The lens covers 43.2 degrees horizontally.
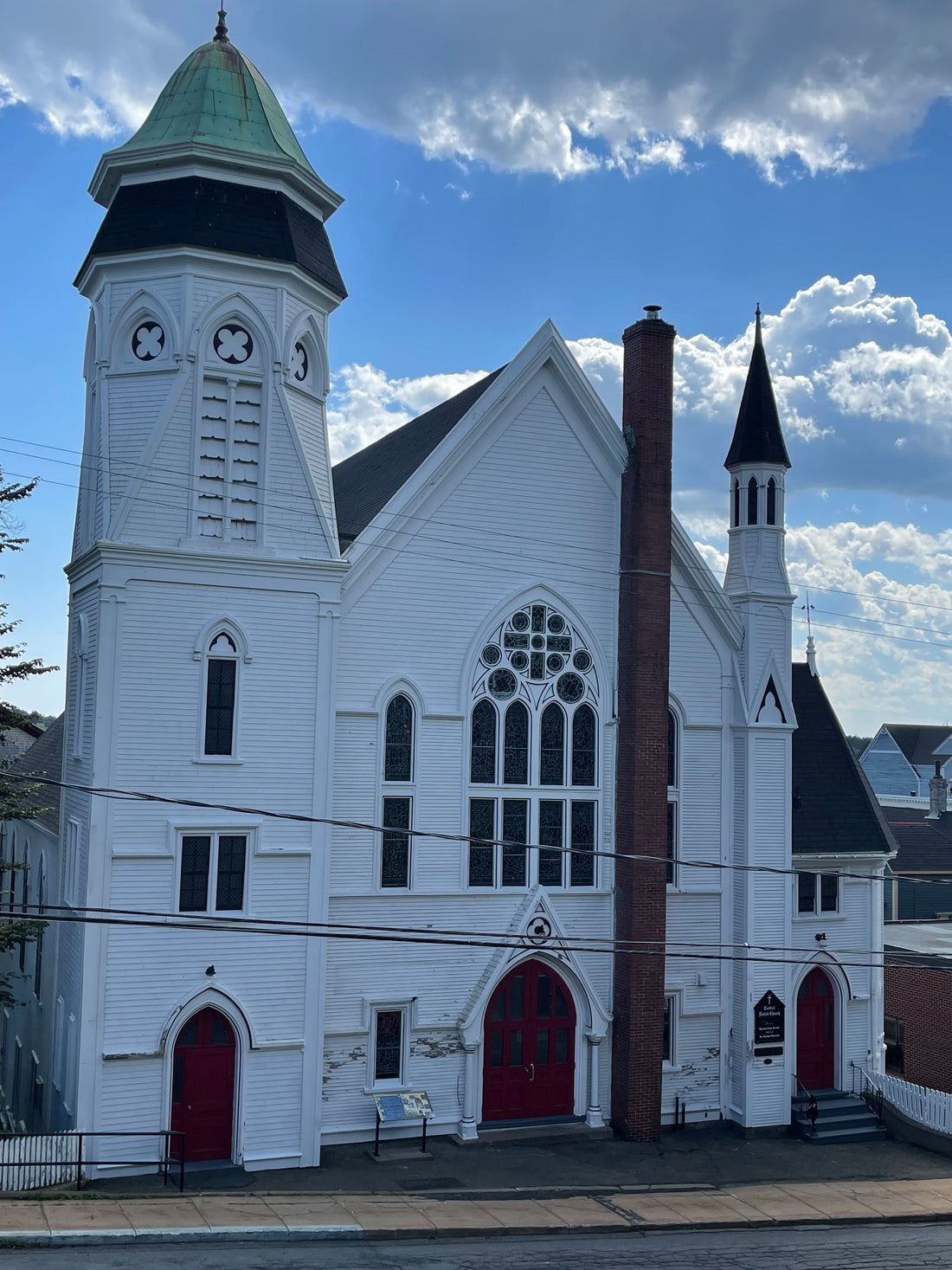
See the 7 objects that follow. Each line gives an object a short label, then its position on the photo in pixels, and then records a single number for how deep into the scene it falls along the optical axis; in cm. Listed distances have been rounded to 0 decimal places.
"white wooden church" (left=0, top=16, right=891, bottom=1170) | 1978
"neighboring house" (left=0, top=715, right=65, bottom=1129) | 2172
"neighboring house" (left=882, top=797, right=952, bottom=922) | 4466
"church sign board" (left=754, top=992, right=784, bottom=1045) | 2405
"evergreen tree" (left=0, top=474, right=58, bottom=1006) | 2166
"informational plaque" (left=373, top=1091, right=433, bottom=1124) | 2089
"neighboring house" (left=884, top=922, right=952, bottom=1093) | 2798
